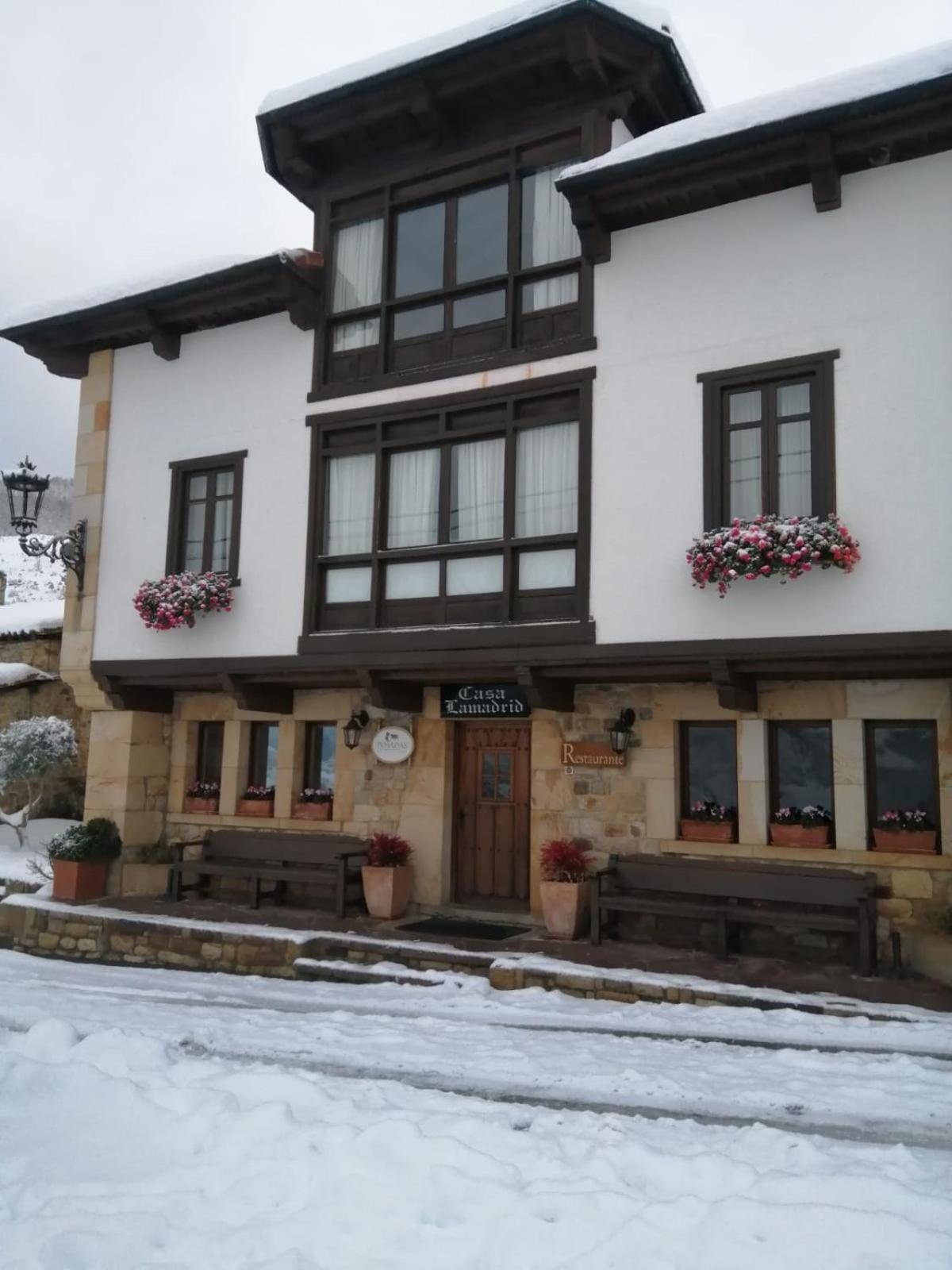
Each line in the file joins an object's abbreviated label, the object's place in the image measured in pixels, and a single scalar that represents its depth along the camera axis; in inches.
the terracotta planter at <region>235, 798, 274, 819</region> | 472.1
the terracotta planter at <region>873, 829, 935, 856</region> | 336.2
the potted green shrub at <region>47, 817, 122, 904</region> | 464.4
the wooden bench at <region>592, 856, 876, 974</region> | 332.2
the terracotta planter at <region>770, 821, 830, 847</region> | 354.3
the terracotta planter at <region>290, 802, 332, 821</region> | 458.6
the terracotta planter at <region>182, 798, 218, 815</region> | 488.1
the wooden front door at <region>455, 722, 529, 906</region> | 430.9
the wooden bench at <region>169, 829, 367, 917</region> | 427.2
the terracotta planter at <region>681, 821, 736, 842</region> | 371.6
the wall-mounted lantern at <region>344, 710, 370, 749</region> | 447.2
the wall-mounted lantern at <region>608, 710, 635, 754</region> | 386.6
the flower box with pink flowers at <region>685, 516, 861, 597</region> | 315.6
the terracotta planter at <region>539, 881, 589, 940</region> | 373.1
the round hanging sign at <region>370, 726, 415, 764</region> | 437.7
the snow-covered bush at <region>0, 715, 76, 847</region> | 569.3
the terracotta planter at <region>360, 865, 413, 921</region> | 416.8
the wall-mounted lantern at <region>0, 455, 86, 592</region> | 460.4
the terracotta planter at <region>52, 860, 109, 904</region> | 463.5
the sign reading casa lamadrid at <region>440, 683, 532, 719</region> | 412.2
